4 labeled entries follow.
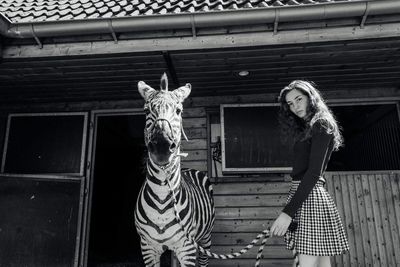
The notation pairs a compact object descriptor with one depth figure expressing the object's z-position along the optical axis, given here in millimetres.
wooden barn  3189
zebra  2402
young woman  1969
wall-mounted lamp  4078
